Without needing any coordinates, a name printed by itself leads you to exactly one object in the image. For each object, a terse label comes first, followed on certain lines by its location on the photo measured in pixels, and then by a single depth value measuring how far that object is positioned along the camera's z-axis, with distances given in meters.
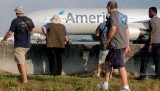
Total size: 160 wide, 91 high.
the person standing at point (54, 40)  13.82
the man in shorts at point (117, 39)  8.58
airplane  47.12
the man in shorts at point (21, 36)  10.65
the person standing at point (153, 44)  12.43
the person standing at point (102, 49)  12.93
